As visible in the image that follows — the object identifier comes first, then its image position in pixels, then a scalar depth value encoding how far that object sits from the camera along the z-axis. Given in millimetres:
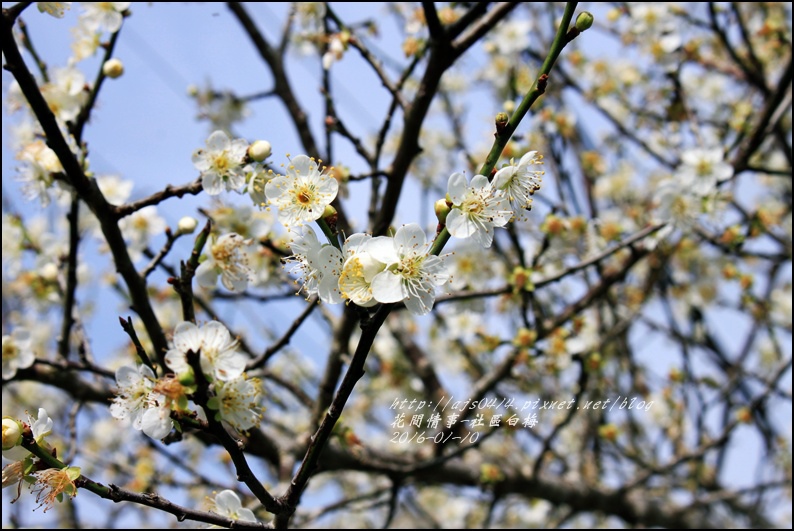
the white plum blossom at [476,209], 606
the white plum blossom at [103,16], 743
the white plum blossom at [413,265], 607
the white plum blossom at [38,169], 702
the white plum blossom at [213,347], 620
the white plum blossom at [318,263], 610
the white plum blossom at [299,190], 631
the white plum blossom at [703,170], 868
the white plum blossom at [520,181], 618
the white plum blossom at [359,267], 605
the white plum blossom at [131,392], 626
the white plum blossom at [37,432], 608
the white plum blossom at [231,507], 642
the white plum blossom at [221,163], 679
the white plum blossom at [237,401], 625
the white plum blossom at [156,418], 610
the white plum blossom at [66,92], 729
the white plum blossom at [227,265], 698
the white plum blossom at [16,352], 743
